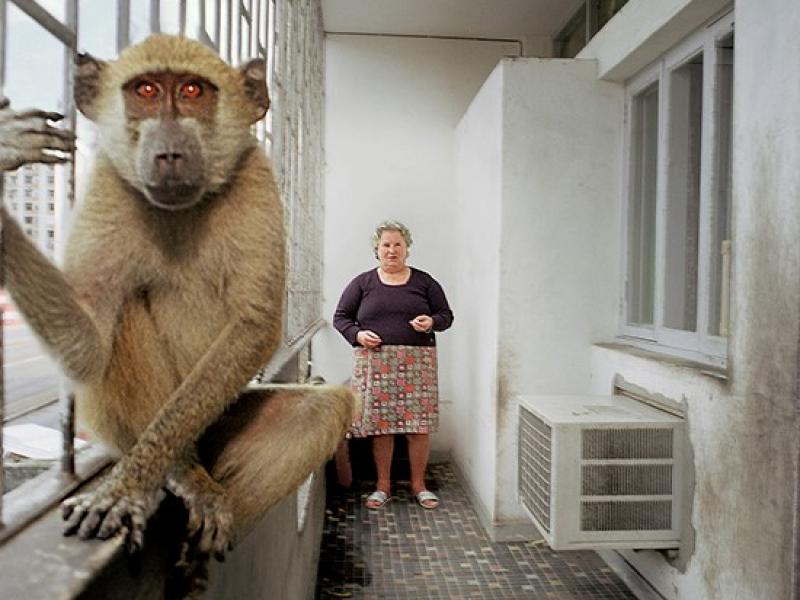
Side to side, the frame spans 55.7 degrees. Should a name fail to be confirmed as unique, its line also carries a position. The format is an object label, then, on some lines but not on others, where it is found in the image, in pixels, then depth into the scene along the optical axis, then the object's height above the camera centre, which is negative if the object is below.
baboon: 1.11 +0.00
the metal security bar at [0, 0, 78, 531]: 1.14 +0.35
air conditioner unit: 3.11 -0.77
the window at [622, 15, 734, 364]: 3.21 +0.48
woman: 4.85 -0.34
